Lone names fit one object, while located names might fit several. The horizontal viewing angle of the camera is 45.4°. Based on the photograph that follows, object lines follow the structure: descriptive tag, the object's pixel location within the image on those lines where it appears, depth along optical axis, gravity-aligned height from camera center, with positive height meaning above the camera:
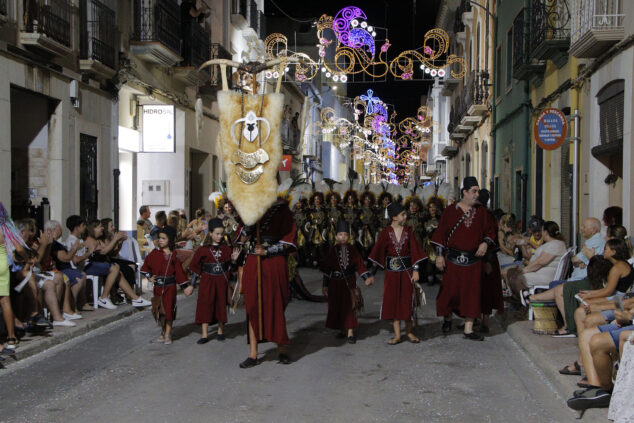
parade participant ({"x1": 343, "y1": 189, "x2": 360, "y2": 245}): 18.86 -0.07
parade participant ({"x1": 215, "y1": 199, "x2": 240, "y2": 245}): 13.67 -0.18
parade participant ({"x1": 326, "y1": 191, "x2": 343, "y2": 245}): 18.91 -0.12
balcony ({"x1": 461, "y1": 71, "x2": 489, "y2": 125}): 27.62 +4.21
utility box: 23.47 +0.43
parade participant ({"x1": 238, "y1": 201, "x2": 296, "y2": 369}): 8.08 -0.79
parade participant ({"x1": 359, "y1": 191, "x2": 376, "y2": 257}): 18.75 -0.44
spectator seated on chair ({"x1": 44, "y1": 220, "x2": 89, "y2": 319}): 10.87 -0.93
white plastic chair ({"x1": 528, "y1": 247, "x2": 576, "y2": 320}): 10.48 -0.85
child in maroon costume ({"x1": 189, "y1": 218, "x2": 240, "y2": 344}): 9.59 -0.89
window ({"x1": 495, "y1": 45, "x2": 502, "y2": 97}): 24.96 +4.62
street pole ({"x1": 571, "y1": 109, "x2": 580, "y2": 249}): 11.88 +0.60
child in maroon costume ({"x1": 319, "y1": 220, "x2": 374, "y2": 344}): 9.62 -0.97
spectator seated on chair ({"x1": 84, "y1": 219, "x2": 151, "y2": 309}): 12.16 -0.96
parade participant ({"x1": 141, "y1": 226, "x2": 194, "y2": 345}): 9.47 -0.91
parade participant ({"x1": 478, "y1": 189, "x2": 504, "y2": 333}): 10.21 -1.15
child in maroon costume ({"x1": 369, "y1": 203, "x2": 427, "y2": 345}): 9.49 -0.75
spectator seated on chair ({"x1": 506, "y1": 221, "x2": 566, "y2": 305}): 10.79 -0.79
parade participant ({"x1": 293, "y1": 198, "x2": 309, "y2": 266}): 19.12 -0.30
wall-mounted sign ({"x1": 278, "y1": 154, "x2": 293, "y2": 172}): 30.47 +1.87
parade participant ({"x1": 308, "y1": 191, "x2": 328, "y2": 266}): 19.17 -0.38
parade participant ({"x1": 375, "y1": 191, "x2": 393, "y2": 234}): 18.81 -0.07
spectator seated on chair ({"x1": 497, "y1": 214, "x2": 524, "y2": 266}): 13.88 -0.60
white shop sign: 21.20 +2.27
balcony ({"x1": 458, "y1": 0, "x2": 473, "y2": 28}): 32.34 +8.36
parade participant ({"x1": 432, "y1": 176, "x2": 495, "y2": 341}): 9.74 -0.59
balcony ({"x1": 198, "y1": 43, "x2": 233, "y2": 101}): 25.94 +4.53
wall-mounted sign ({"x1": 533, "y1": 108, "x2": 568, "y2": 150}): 12.19 +1.27
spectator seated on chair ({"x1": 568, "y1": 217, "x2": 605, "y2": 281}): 9.36 -0.48
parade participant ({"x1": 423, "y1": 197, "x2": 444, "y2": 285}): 16.88 -0.66
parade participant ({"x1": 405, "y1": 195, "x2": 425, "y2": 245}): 17.03 -0.22
